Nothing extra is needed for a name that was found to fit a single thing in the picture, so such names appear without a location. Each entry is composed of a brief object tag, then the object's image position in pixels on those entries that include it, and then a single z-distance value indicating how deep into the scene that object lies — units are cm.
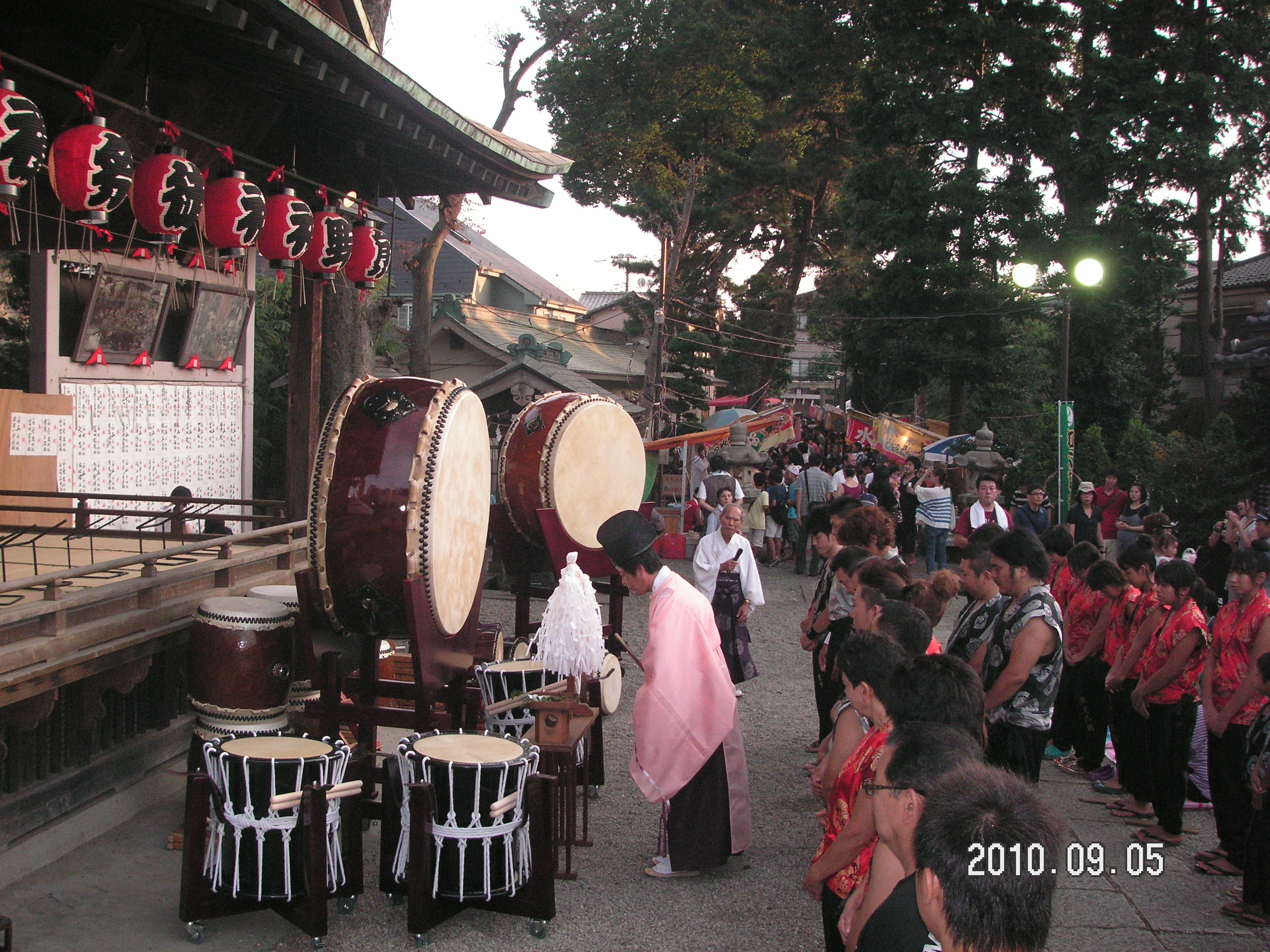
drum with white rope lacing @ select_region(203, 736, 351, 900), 354
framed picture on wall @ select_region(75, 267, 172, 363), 713
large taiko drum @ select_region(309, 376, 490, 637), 411
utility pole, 1894
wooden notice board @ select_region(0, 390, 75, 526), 658
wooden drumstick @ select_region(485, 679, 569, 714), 460
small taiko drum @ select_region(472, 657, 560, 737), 508
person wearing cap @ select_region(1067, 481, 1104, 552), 1011
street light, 1106
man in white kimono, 650
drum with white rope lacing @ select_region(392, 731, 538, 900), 364
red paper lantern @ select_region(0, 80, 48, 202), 402
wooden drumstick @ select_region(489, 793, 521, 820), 363
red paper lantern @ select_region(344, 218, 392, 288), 708
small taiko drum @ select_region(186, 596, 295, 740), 438
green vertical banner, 1078
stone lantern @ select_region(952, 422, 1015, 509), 1416
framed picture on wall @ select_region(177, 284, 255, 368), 803
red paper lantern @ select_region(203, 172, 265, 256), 565
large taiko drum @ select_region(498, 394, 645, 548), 665
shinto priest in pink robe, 416
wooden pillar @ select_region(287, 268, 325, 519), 709
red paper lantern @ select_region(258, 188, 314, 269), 612
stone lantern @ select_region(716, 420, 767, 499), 1495
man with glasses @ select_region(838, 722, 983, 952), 209
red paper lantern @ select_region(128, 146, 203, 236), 510
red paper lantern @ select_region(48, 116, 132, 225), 457
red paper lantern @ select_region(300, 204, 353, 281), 657
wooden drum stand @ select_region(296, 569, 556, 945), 364
